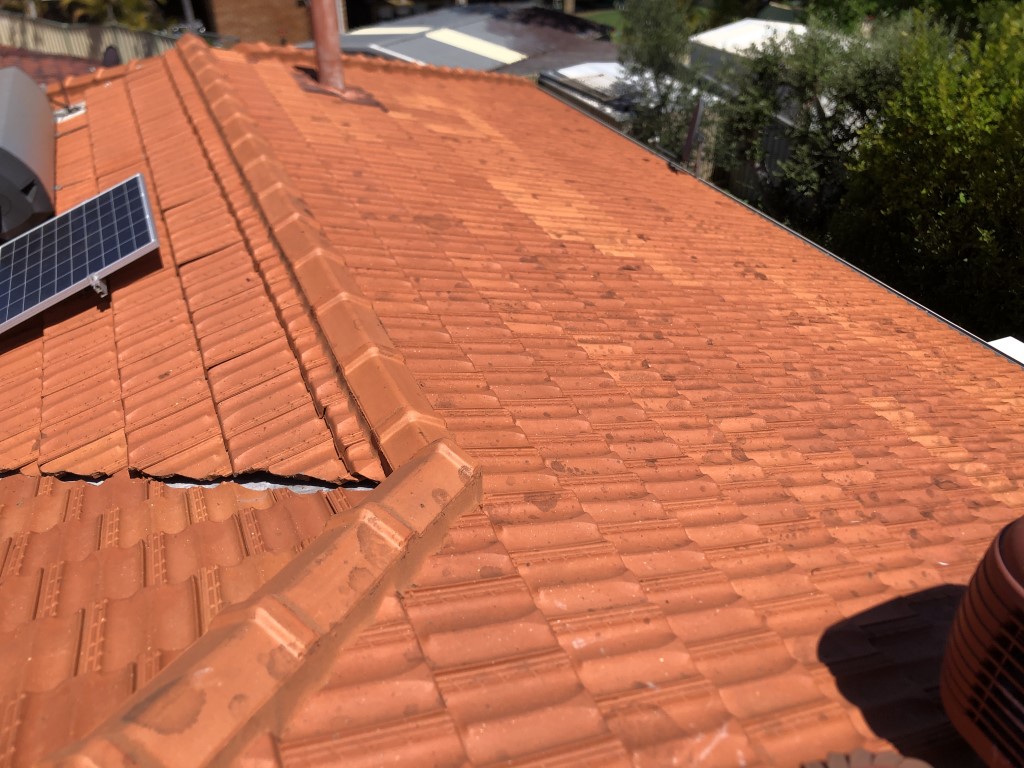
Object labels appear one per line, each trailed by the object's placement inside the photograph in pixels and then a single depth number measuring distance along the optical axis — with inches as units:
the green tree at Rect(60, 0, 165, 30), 994.1
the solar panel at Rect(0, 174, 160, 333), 160.7
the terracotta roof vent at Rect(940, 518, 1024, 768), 73.5
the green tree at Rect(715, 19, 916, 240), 551.5
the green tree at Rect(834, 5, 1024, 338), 410.3
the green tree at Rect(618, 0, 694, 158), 673.6
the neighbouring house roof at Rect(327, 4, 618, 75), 685.3
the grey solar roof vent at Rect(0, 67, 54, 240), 196.7
